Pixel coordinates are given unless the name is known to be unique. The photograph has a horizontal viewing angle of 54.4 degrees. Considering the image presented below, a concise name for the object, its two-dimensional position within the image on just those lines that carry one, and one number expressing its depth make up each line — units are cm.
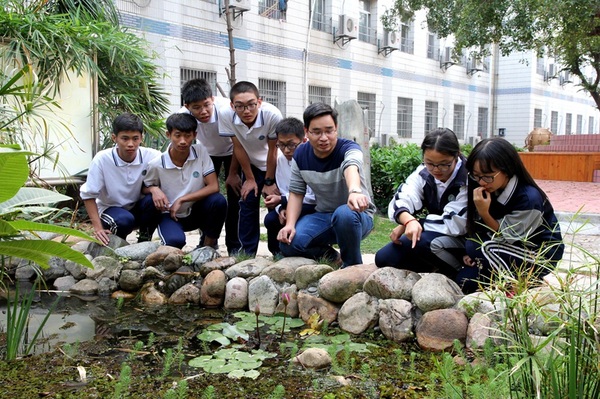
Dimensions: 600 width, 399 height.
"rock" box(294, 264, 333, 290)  332
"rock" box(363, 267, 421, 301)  295
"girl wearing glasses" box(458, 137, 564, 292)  280
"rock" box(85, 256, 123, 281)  388
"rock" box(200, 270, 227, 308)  358
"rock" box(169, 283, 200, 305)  365
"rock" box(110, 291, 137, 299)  377
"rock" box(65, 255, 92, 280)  396
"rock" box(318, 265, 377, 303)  311
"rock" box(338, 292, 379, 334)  300
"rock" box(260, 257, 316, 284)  344
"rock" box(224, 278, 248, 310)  352
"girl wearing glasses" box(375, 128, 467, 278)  310
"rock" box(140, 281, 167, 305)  367
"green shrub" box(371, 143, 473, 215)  863
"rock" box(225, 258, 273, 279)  358
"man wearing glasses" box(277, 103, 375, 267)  349
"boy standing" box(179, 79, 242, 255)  432
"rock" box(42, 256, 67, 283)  402
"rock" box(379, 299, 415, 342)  288
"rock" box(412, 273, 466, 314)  281
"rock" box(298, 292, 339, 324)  317
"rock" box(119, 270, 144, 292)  380
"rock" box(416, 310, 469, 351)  269
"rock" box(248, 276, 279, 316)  344
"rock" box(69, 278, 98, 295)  386
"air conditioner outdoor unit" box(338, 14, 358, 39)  1803
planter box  1295
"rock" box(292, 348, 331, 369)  250
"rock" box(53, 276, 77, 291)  392
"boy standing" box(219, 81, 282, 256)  421
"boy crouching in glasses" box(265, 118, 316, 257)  402
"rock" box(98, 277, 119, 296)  387
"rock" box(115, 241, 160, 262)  390
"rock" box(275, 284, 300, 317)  335
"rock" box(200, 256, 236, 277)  369
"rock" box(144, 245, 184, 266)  381
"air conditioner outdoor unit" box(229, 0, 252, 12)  1434
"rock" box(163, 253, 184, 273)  379
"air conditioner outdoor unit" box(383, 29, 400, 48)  2009
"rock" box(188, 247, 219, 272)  380
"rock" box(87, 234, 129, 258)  400
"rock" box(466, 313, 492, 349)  257
